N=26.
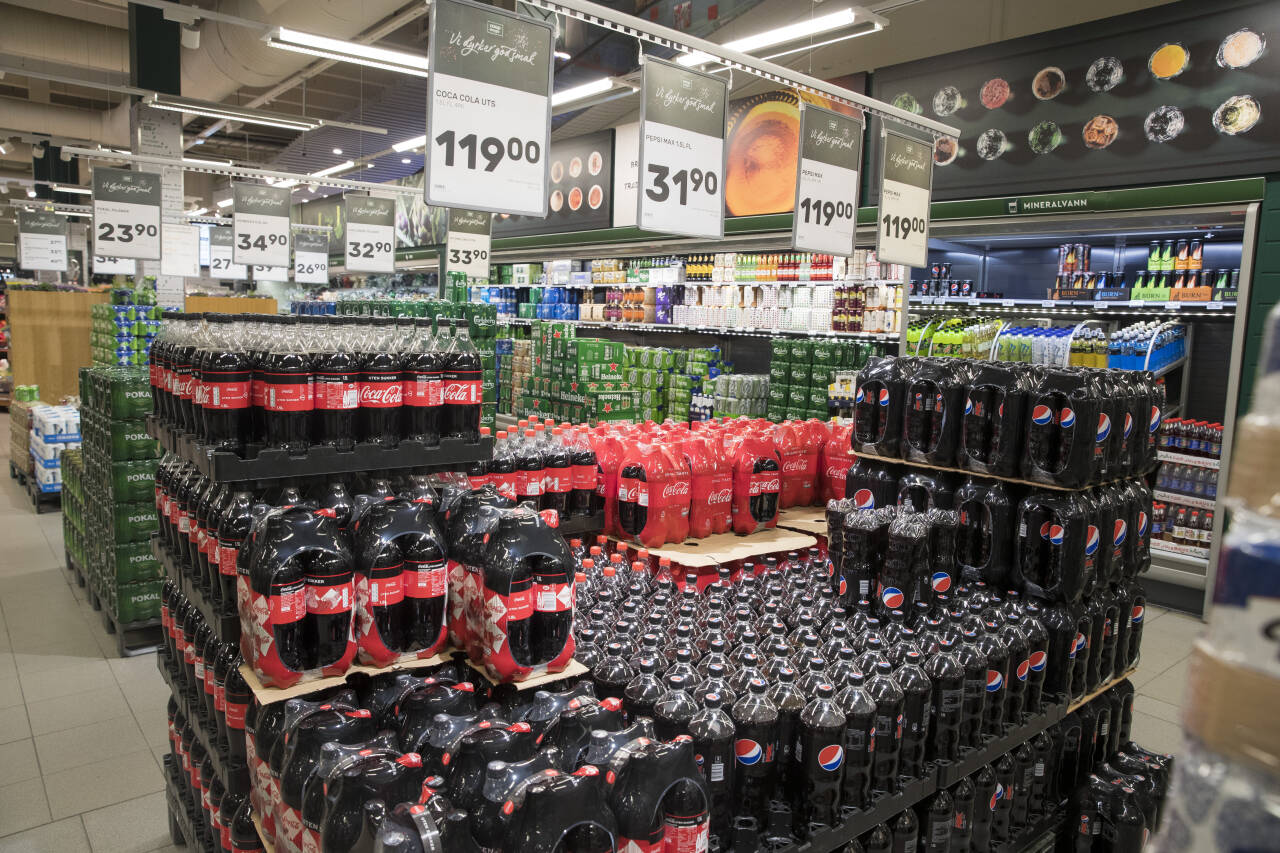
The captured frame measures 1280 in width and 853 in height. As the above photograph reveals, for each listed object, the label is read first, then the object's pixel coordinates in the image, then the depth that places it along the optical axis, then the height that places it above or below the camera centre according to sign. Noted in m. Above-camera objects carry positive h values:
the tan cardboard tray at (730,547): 3.84 -0.99
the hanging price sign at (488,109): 3.29 +0.91
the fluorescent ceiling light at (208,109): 8.08 +2.06
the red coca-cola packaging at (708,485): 4.04 -0.71
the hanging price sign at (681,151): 4.13 +0.97
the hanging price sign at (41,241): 13.55 +1.11
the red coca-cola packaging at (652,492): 3.85 -0.72
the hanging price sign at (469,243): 8.64 +0.90
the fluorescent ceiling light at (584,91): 6.30 +1.91
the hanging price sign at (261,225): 10.09 +1.15
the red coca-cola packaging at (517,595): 2.16 -0.69
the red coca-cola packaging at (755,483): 4.19 -0.70
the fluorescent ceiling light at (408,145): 8.77 +2.05
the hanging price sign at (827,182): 4.78 +0.98
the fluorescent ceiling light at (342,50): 6.30 +2.12
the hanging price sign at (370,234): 10.15 +1.12
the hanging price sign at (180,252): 9.98 +0.77
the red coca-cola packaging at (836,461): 4.68 -0.65
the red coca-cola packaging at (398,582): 2.19 -0.68
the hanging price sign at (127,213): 8.80 +1.07
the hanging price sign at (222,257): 13.42 +1.09
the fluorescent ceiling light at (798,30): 5.08 +1.96
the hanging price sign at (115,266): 11.80 +0.71
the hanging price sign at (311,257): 11.66 +0.92
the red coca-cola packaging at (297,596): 2.06 -0.69
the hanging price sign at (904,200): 4.95 +0.92
